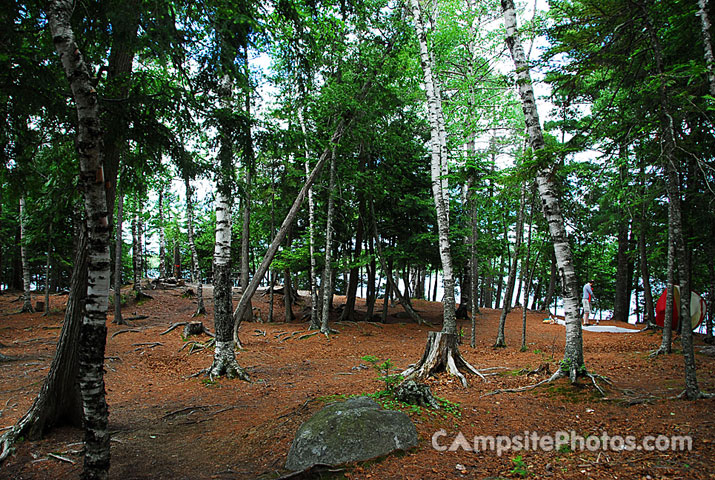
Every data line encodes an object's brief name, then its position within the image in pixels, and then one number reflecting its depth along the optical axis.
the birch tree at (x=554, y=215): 5.90
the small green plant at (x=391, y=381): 5.63
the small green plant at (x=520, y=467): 3.57
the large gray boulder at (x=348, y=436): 3.85
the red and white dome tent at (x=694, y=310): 10.21
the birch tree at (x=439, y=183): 7.68
